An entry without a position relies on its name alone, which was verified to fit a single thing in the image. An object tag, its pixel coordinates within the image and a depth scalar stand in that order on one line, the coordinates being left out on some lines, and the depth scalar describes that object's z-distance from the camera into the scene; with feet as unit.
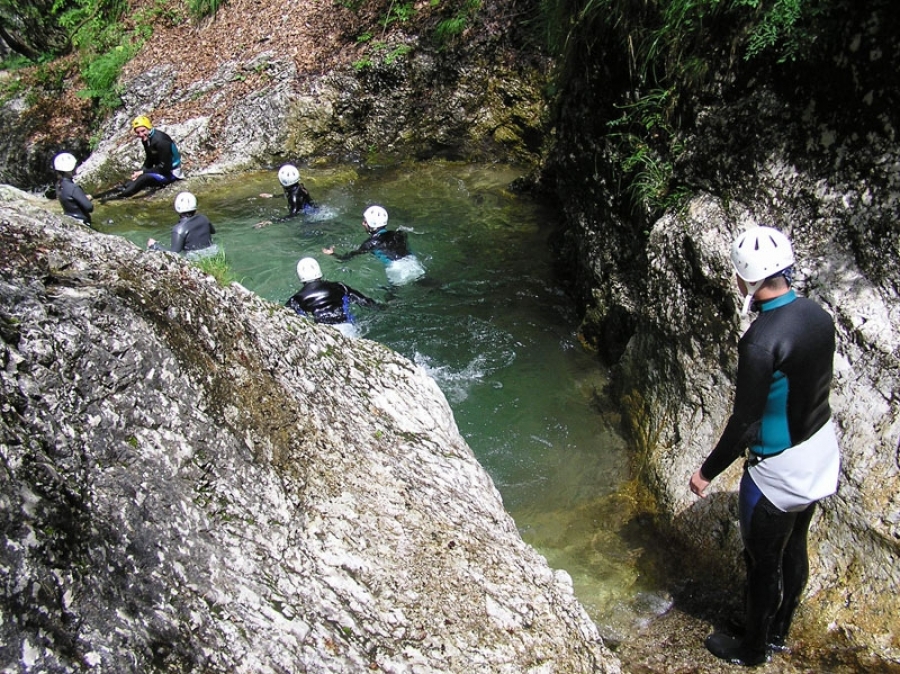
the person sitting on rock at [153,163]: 41.34
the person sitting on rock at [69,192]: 32.01
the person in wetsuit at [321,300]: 24.44
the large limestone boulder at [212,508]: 7.43
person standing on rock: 9.48
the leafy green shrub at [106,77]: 52.11
